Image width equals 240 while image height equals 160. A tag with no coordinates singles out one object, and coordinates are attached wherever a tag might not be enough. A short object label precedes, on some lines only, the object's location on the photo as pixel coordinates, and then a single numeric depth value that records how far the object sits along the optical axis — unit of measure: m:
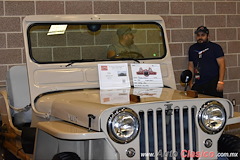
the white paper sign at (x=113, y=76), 4.46
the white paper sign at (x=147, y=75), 4.58
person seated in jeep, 4.75
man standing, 7.35
